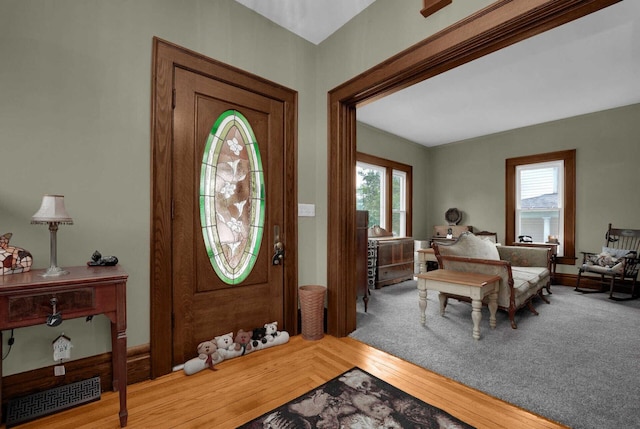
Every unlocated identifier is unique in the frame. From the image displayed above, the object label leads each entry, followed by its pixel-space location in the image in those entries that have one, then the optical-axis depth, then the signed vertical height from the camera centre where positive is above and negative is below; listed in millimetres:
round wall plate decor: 6384 -31
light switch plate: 2783 +45
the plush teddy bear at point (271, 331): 2461 -1040
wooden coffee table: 2676 -739
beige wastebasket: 2615 -923
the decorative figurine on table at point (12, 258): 1411 -231
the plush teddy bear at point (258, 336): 2381 -1050
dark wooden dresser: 4672 -804
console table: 1278 -412
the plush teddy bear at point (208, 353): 2096 -1046
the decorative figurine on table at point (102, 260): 1673 -277
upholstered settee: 3004 -628
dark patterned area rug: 1518 -1135
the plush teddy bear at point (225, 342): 2207 -1009
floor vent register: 1513 -1070
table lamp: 1396 -16
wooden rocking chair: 4074 -682
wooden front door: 2104 +41
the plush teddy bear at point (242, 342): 2295 -1045
